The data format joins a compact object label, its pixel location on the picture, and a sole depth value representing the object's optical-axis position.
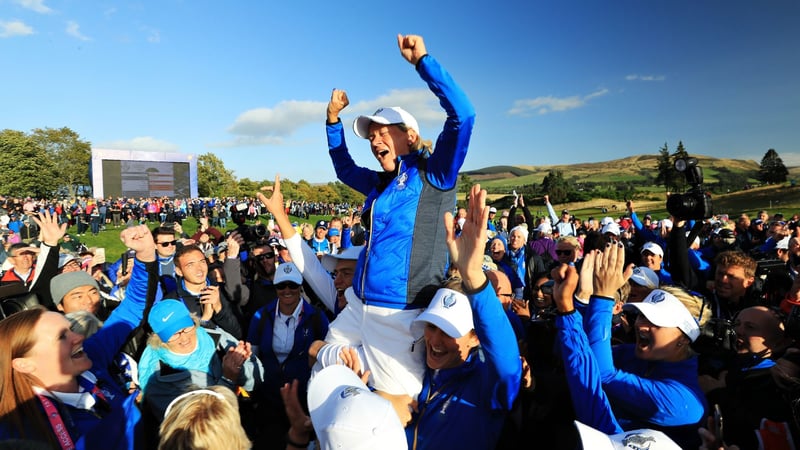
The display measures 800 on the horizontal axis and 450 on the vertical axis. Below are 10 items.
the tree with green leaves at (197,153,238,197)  80.75
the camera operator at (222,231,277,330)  5.52
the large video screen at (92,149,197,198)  50.47
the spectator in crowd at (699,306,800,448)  2.10
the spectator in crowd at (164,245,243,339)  4.47
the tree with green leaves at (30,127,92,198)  67.25
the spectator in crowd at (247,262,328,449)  4.05
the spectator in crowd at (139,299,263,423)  3.30
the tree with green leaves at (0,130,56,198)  53.12
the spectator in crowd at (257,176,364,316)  3.08
